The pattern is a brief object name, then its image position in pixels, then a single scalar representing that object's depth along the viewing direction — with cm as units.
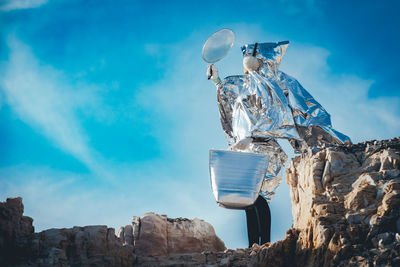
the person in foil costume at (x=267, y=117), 1538
